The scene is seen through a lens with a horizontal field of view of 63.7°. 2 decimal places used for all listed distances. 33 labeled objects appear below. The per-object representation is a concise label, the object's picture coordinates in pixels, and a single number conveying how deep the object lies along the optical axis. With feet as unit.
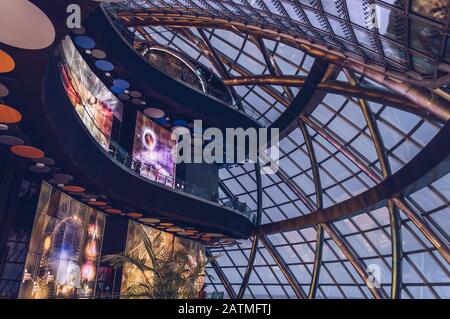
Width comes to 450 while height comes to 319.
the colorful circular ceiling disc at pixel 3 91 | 30.35
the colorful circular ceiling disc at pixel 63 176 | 54.17
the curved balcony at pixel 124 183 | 40.47
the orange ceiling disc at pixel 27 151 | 43.83
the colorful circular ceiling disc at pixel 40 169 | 51.41
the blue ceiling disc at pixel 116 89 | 72.87
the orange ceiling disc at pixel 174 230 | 88.99
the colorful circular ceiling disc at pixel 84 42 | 57.78
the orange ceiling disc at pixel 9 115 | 34.09
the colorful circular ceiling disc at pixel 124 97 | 76.05
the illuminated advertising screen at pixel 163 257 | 43.27
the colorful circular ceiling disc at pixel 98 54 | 61.52
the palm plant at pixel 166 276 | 42.98
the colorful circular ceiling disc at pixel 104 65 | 64.69
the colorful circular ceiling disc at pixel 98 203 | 69.44
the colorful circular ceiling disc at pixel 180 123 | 84.99
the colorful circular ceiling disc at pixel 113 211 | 73.80
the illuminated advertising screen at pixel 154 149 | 79.38
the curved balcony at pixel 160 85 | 60.39
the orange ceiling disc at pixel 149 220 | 79.87
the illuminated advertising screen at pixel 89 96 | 54.60
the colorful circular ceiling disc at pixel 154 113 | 79.29
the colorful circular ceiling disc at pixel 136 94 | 73.52
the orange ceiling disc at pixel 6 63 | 24.69
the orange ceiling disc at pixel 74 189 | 60.20
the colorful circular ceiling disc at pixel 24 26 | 21.21
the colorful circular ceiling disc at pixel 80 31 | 54.90
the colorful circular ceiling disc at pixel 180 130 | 88.99
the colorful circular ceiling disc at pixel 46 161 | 47.52
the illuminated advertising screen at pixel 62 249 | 56.39
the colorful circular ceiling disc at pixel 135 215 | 76.36
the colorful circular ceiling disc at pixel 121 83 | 69.97
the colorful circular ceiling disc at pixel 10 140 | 41.01
